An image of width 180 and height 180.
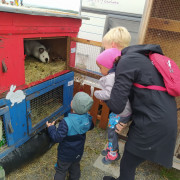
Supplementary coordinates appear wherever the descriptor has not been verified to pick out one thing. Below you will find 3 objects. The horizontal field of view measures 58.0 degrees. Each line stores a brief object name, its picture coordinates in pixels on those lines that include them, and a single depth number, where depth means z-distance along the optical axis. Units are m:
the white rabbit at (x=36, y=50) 2.45
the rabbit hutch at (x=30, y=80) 1.53
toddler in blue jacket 1.61
